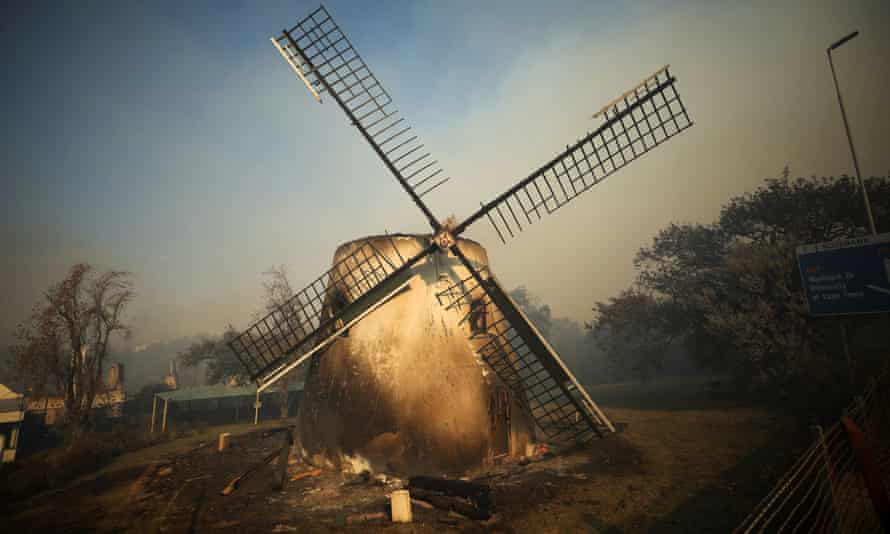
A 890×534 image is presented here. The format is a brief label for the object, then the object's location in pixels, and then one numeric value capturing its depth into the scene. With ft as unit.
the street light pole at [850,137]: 37.99
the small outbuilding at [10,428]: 73.82
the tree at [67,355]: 62.54
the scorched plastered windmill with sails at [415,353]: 33.35
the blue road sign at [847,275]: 33.81
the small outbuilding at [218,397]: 97.55
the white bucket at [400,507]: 24.71
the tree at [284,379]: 96.22
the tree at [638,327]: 84.84
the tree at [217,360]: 119.55
